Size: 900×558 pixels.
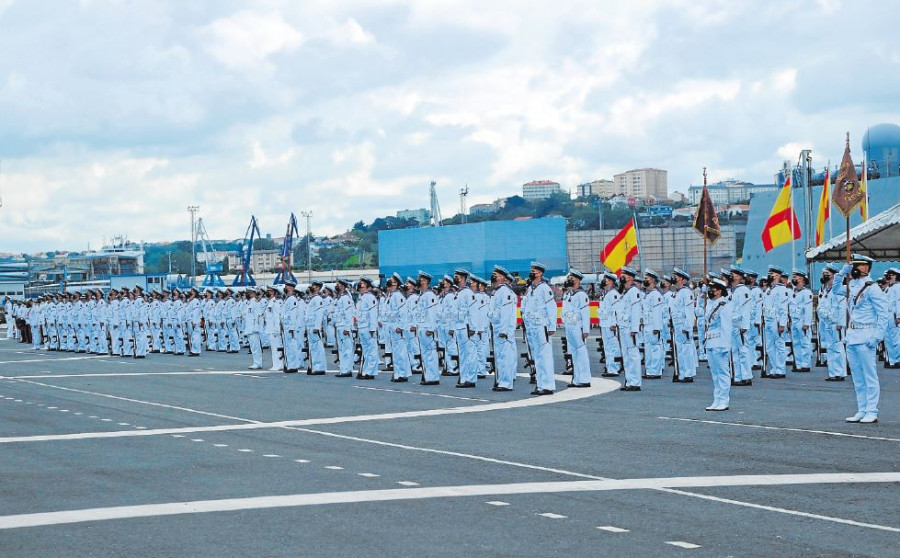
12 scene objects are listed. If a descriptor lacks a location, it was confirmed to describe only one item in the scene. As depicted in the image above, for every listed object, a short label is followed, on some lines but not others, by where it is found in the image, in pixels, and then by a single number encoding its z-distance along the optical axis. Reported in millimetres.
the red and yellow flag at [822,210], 33812
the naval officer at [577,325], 20906
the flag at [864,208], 32100
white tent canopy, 23828
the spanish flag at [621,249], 35844
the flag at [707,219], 29969
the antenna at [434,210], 121812
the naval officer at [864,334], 14047
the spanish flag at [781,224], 31062
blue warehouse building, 88062
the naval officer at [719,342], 16031
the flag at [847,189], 24078
